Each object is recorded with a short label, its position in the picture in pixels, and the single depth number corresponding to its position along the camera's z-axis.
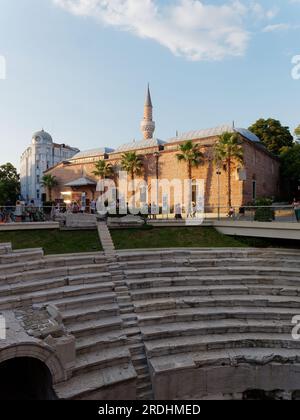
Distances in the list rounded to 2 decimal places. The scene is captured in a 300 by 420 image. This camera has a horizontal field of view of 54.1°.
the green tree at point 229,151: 26.61
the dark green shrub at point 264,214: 13.43
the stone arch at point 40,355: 6.26
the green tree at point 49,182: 43.19
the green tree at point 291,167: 34.12
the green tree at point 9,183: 53.20
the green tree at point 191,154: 29.78
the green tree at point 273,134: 40.53
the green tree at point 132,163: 34.62
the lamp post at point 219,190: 28.03
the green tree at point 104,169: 37.66
